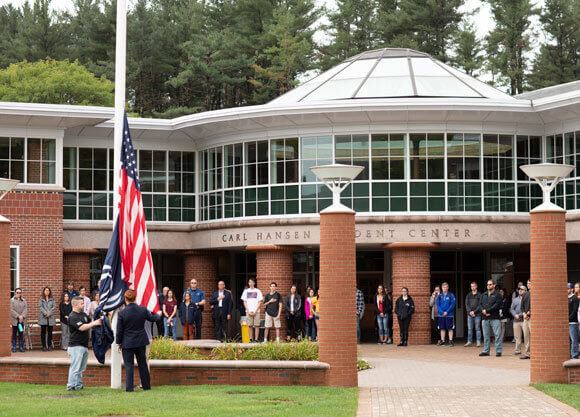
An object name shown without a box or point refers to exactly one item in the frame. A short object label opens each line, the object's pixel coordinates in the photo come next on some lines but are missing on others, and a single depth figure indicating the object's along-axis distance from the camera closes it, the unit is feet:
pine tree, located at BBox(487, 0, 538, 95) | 170.91
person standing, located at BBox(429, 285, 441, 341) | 88.53
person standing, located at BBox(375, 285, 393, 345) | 91.40
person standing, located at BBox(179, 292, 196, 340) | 89.40
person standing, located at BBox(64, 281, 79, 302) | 87.15
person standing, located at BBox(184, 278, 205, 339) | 89.55
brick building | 91.81
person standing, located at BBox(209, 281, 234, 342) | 89.51
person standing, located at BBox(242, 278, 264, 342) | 89.40
